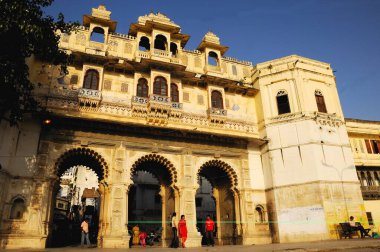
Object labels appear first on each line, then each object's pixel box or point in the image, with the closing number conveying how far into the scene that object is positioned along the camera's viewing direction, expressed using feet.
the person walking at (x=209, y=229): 53.47
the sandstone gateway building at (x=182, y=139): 49.42
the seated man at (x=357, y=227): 54.90
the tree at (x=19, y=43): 35.19
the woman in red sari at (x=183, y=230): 44.64
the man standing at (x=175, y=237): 46.06
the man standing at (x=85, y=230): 47.85
